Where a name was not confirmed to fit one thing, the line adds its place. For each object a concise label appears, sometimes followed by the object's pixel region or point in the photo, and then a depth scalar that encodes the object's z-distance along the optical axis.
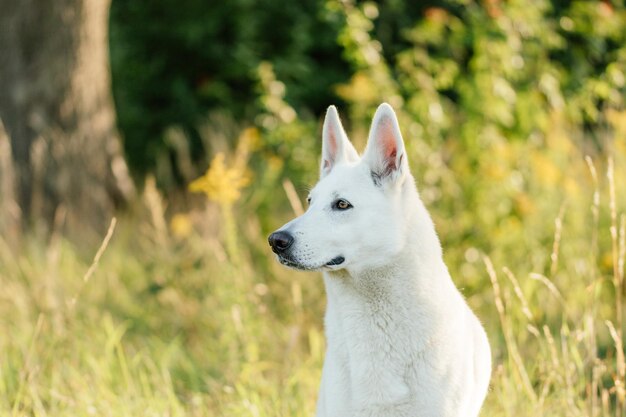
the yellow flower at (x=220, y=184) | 8.85
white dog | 5.96
